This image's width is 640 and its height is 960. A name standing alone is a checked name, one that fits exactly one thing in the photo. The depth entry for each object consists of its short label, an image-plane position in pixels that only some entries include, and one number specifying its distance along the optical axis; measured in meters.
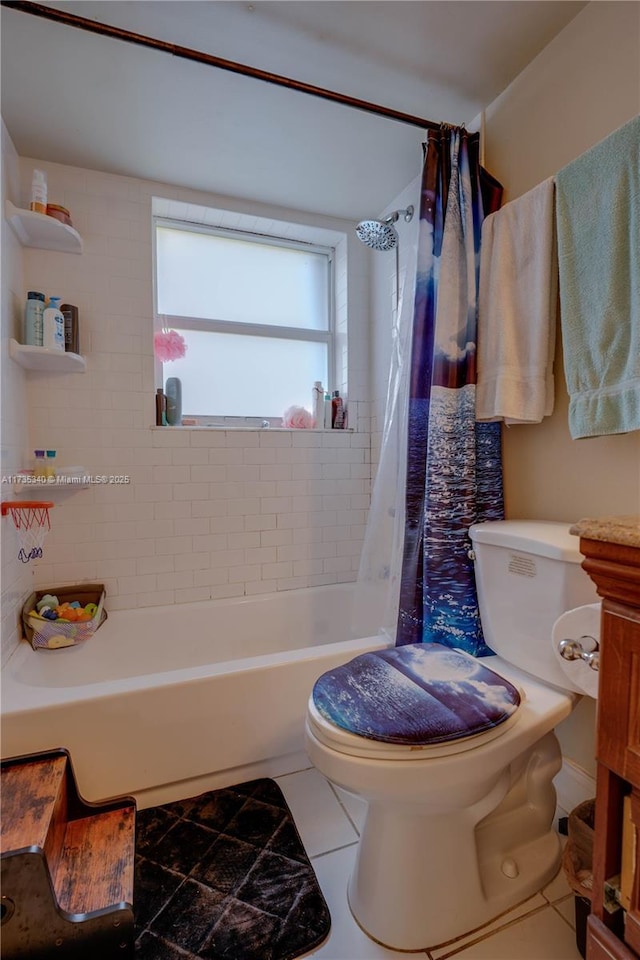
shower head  1.76
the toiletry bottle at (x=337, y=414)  2.40
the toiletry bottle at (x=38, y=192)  1.67
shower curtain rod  1.14
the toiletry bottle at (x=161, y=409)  2.07
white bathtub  1.27
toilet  0.93
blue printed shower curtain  1.48
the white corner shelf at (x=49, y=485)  1.70
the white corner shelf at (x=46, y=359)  1.64
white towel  1.32
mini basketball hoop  1.58
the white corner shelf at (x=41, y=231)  1.62
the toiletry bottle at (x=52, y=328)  1.71
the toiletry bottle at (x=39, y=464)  1.77
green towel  1.08
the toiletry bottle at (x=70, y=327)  1.83
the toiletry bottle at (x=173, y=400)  2.10
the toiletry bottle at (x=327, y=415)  2.37
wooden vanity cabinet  0.65
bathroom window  2.25
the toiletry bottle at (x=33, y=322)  1.71
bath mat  1.02
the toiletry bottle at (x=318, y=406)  2.36
